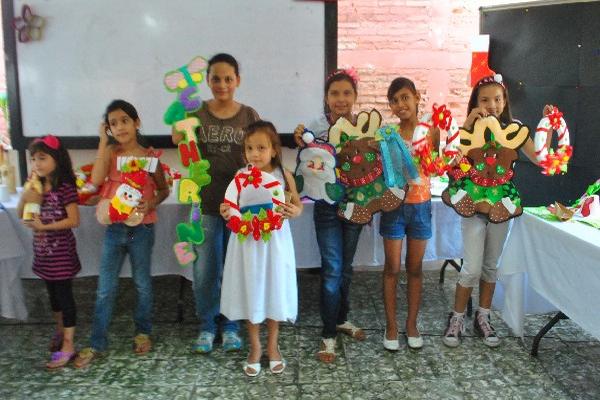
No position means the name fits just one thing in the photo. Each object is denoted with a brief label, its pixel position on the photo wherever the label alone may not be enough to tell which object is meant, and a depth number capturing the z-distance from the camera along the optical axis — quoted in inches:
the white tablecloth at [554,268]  91.3
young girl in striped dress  102.0
